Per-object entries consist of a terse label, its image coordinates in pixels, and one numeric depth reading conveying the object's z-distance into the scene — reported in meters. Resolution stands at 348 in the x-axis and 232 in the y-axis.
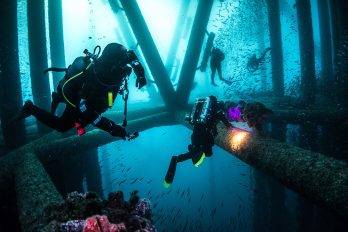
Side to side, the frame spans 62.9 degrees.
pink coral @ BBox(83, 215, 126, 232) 1.85
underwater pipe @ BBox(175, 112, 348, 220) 2.56
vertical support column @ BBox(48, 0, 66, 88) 9.16
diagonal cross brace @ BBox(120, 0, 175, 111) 7.39
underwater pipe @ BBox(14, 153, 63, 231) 2.79
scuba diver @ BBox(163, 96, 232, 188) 5.20
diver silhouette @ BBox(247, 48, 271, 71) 11.51
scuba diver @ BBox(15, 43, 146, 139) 3.94
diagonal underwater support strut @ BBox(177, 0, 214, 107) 7.62
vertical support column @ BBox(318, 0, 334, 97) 12.37
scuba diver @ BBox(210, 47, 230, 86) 9.10
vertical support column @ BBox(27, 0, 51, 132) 7.22
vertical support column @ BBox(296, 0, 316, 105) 9.42
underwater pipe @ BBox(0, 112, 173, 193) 4.67
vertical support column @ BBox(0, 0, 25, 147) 5.89
